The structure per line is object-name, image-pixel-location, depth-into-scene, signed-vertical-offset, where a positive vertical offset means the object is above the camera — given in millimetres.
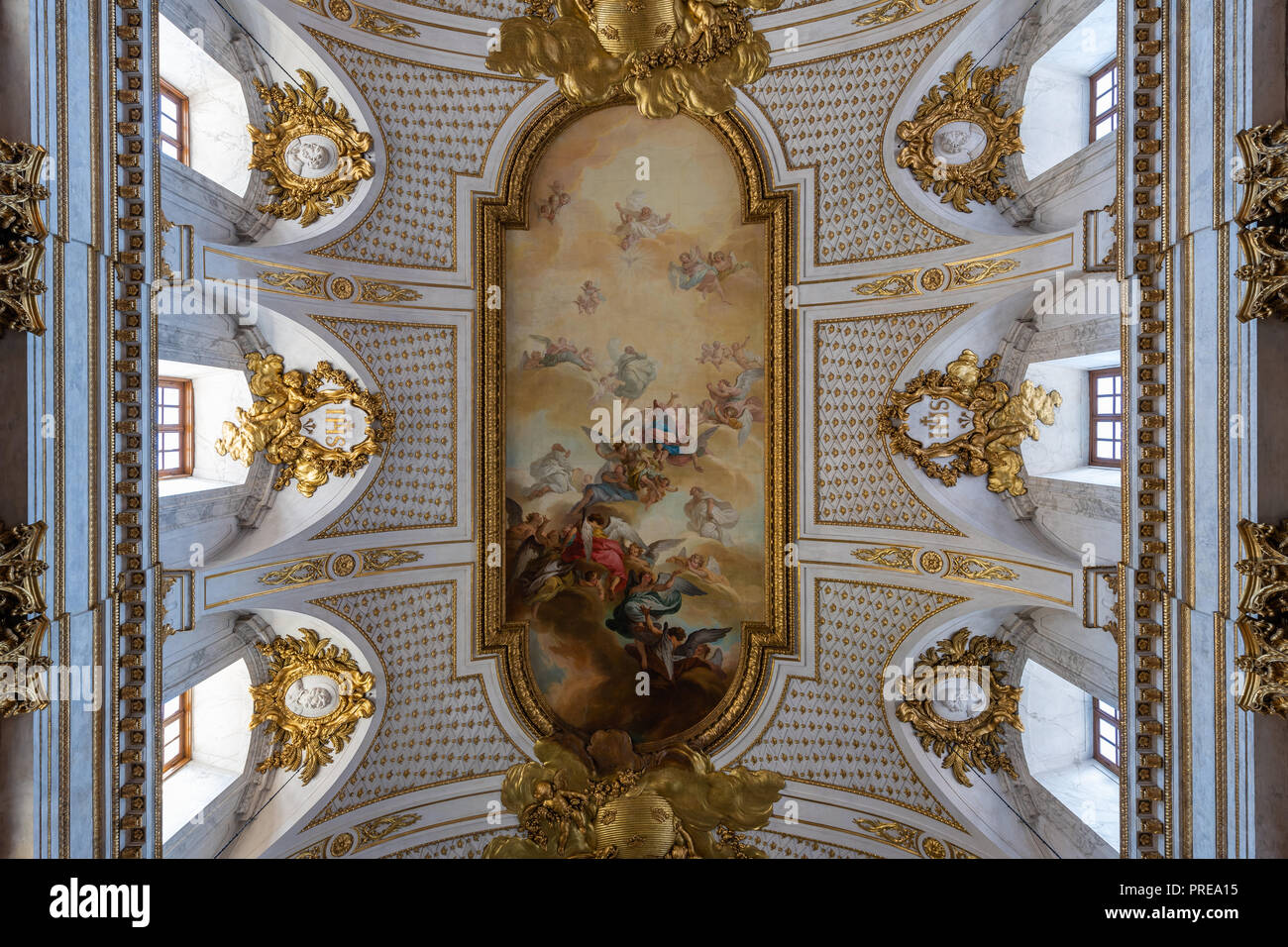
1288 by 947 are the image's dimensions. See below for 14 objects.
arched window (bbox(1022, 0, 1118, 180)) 8297 +4637
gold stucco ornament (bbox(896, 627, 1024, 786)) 9594 -3235
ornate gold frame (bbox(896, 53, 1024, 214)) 8977 +4361
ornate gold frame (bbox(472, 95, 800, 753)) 10109 +775
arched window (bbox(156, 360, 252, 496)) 9242 +704
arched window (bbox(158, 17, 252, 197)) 8516 +4494
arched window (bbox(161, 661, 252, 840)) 9070 -3526
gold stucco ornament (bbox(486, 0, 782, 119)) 9250 +5659
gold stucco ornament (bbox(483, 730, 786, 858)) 9906 -4827
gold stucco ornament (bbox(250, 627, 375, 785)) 9695 -3198
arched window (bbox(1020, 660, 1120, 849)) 9117 -3588
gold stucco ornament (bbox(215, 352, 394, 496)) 9422 +633
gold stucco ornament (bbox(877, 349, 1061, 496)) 9297 +667
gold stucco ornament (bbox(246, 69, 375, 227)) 9195 +4221
